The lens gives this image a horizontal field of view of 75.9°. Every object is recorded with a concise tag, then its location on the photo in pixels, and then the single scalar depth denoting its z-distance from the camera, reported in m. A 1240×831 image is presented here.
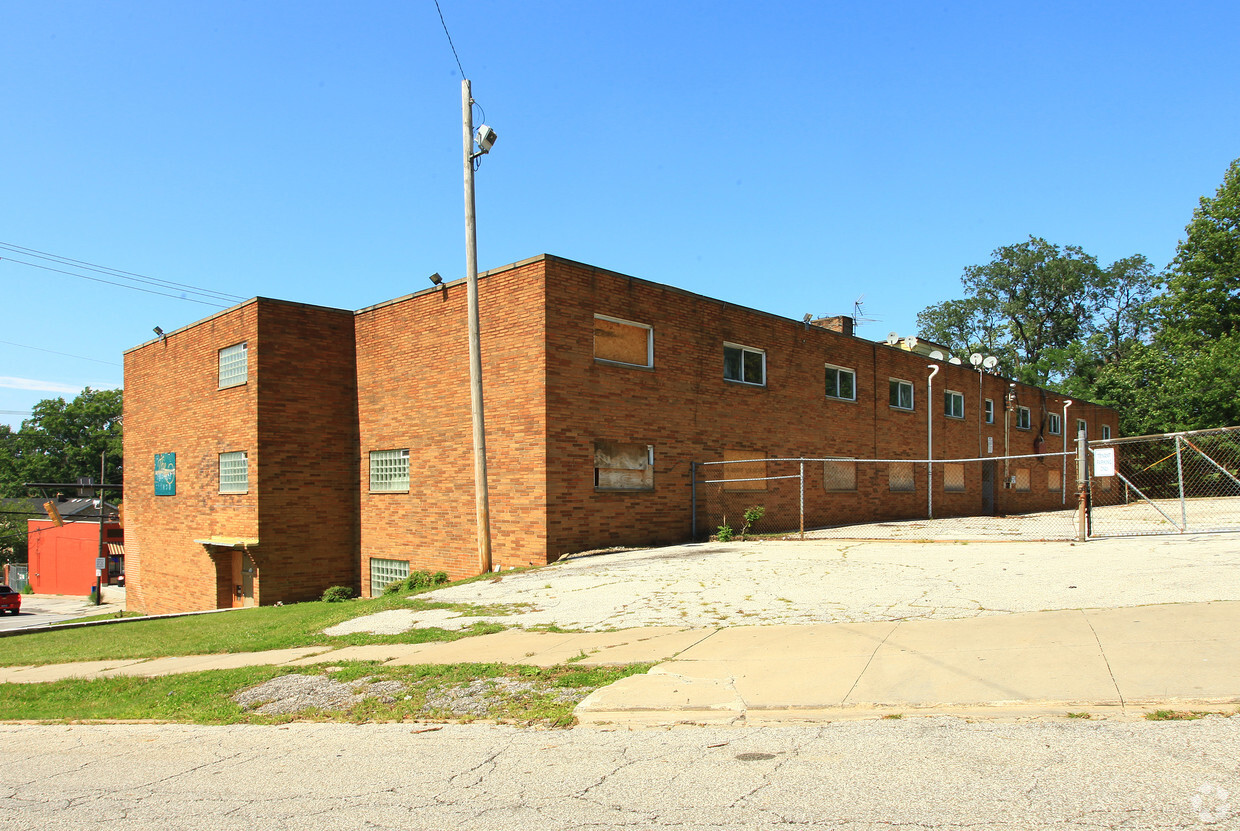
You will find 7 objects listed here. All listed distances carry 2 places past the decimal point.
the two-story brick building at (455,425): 16.12
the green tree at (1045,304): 63.25
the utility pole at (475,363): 15.24
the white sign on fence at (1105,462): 13.20
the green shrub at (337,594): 18.77
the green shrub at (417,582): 16.31
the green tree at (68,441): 83.54
